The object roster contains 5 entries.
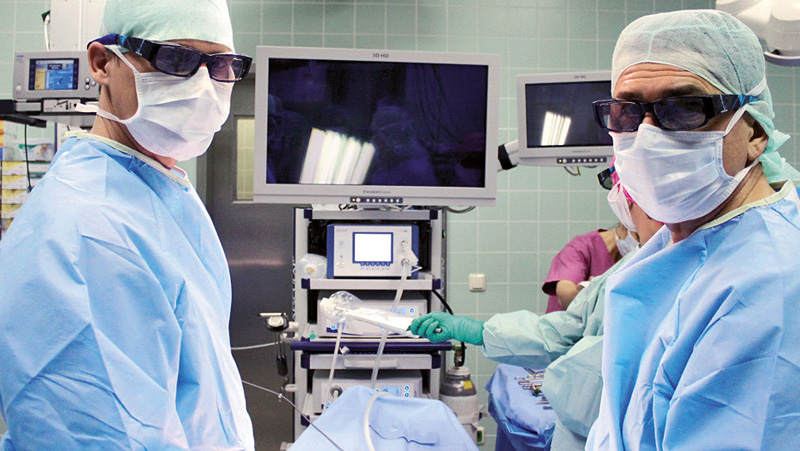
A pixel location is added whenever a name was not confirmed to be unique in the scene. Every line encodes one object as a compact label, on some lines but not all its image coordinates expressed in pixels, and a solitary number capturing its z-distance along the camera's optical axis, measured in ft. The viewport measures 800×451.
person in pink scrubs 9.11
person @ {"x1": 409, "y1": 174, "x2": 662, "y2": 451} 5.01
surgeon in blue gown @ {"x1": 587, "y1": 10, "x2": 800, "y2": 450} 2.67
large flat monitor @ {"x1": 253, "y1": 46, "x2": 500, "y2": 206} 6.83
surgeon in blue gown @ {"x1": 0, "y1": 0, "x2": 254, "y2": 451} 2.48
